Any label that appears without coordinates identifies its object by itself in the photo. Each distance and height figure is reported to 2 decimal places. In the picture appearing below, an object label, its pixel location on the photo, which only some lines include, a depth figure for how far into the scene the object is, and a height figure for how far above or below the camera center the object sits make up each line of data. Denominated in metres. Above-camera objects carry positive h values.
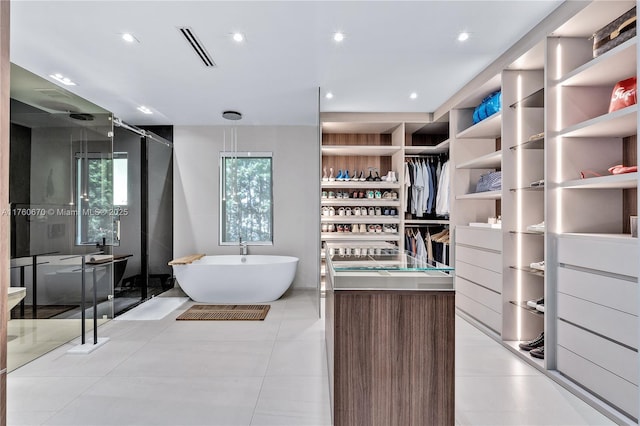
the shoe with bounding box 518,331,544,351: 2.83 -1.01
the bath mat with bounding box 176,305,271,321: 3.92 -1.11
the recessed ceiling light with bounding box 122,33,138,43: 2.71 +1.38
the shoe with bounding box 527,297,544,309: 2.81 -0.69
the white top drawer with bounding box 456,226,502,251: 3.21 -0.20
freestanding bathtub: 4.47 -0.81
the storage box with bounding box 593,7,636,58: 2.01 +1.10
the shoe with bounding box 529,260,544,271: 2.80 -0.39
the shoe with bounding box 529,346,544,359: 2.69 -1.03
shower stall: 2.66 +0.04
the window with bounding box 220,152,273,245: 5.57 +0.30
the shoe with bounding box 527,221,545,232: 2.74 -0.08
